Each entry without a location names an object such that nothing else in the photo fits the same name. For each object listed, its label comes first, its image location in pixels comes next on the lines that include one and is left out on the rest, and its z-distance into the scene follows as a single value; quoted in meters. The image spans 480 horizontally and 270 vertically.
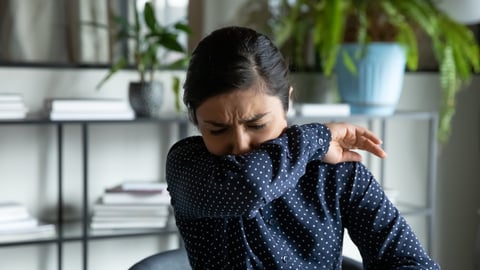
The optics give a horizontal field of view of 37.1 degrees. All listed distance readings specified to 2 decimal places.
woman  1.21
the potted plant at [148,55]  2.58
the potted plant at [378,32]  2.65
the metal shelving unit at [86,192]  2.42
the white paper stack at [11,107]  2.35
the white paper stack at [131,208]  2.57
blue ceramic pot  2.83
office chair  1.49
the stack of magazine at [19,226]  2.38
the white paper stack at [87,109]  2.42
